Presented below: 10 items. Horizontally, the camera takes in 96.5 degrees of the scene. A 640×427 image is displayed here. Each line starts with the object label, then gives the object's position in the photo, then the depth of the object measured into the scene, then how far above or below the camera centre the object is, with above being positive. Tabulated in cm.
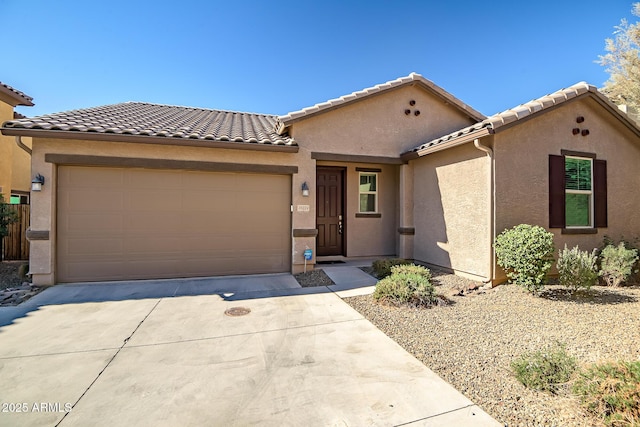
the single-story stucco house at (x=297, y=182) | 638 +81
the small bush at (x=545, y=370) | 285 -161
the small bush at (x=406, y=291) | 535 -145
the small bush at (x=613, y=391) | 225 -149
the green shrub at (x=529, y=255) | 558 -78
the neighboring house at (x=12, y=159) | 1058 +216
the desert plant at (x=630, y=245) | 693 -78
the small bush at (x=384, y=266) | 717 -132
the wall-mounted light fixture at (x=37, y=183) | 613 +64
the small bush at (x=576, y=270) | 566 -108
